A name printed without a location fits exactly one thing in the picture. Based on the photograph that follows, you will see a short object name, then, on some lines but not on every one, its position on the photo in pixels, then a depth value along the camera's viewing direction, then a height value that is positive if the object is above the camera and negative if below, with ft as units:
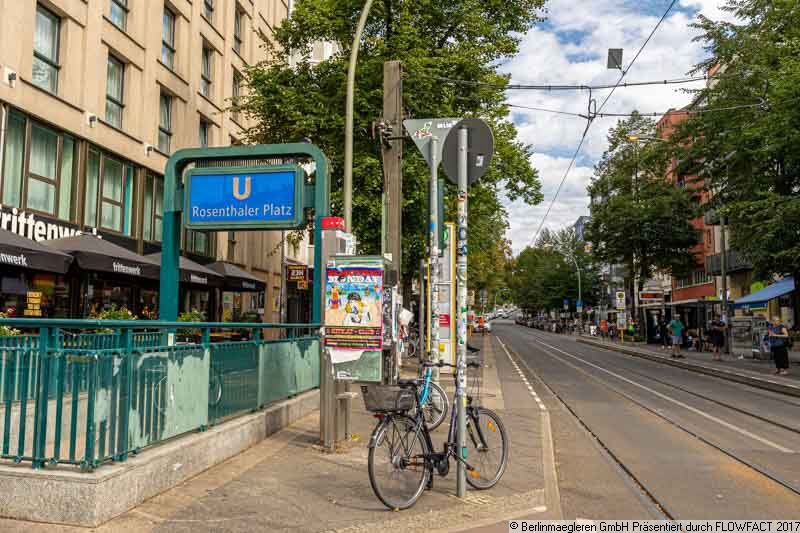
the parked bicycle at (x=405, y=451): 17.15 -3.38
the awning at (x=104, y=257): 47.47 +4.34
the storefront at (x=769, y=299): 100.32 +3.76
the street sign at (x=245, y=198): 28.52 +5.09
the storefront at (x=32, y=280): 40.40 +2.82
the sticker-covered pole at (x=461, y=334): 18.26 -0.35
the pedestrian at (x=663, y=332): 123.44 -1.70
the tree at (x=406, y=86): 64.75 +23.29
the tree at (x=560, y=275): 261.03 +18.48
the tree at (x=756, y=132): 69.82 +22.61
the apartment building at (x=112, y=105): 52.95 +20.15
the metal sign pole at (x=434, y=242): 24.38 +2.84
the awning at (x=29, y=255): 39.50 +3.67
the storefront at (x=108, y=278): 48.19 +3.49
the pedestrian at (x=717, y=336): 89.65 -1.63
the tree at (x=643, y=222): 144.25 +21.39
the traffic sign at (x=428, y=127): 26.67 +7.55
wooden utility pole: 32.50 +7.80
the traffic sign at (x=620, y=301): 151.43 +4.74
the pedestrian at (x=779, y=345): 64.85 -1.97
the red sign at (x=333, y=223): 26.69 +3.74
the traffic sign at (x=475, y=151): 19.36 +4.77
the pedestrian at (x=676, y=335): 92.12 -1.59
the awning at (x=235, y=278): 69.83 +4.22
